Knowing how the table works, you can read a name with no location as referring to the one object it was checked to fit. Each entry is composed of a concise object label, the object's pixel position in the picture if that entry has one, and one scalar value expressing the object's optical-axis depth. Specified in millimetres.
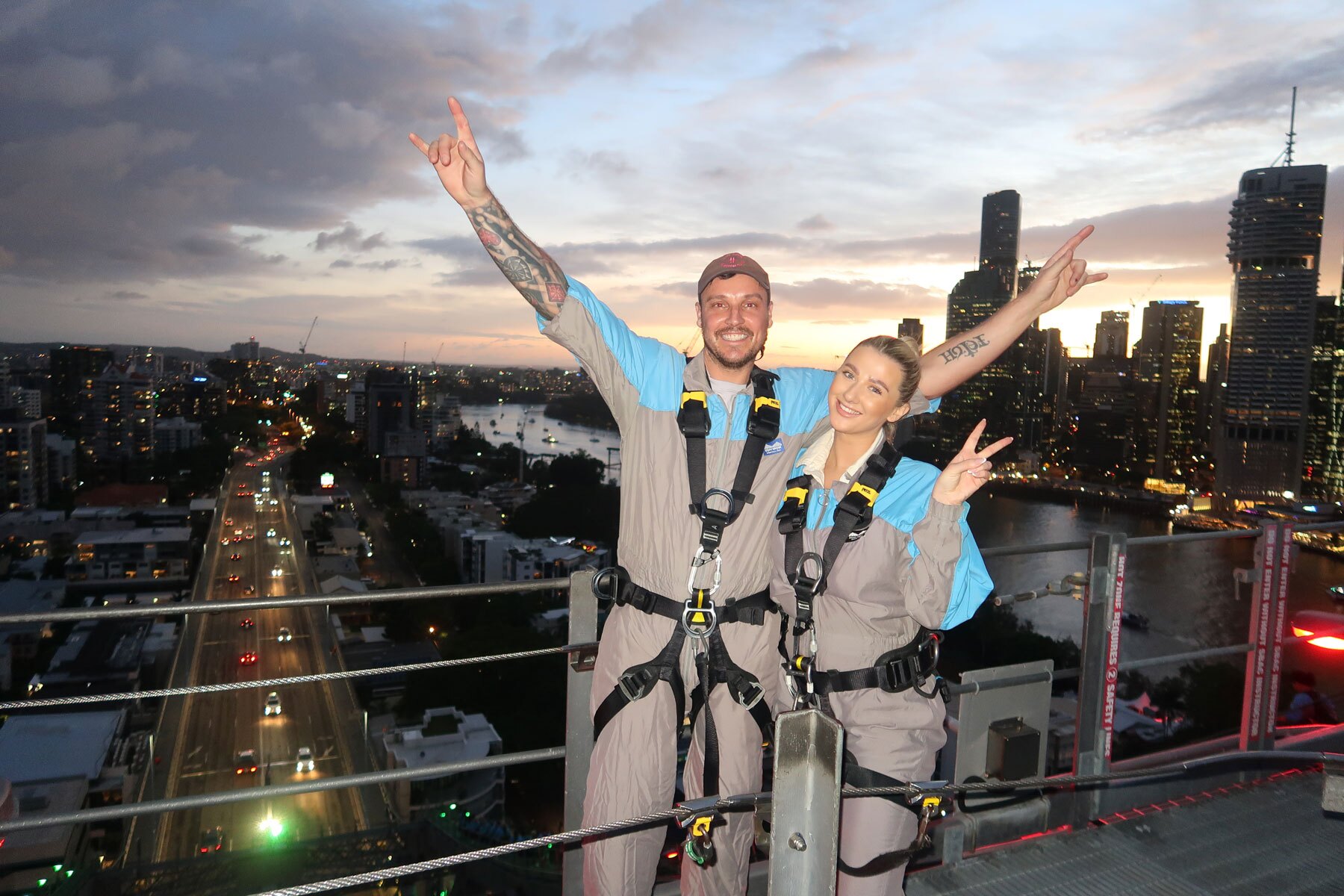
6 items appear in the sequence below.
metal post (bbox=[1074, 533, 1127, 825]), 2600
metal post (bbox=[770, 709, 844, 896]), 1096
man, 1835
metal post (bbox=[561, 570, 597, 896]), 2029
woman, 1652
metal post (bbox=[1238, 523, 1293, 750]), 2984
